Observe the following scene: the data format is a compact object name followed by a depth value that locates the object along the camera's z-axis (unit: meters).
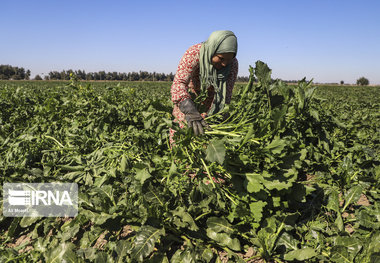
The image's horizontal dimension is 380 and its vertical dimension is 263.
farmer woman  1.96
